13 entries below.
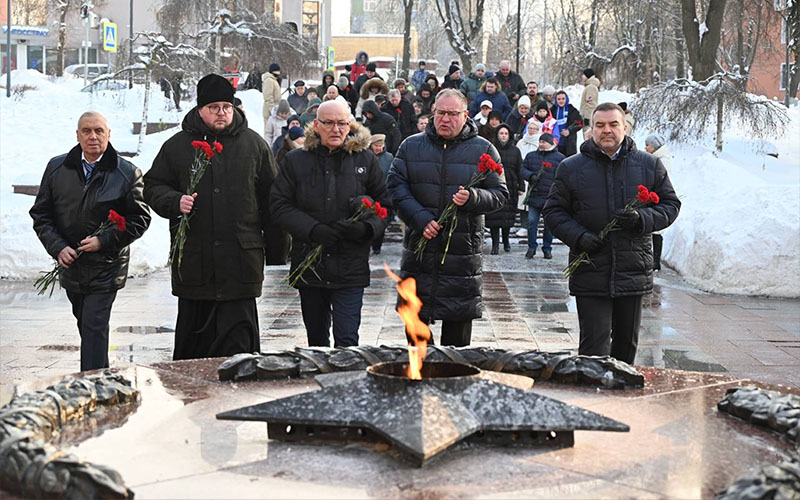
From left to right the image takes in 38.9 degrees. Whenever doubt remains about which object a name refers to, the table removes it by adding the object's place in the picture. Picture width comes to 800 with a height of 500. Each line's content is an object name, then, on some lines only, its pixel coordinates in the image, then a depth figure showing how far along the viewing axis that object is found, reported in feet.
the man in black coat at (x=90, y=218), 21.95
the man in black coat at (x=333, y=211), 21.99
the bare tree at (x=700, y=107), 81.20
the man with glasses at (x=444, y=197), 22.79
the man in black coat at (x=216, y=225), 21.12
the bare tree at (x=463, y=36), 134.21
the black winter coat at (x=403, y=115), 65.67
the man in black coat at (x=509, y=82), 76.02
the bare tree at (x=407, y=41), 126.52
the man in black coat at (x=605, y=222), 20.92
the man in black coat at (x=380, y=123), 58.90
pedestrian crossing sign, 114.42
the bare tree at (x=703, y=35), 88.58
